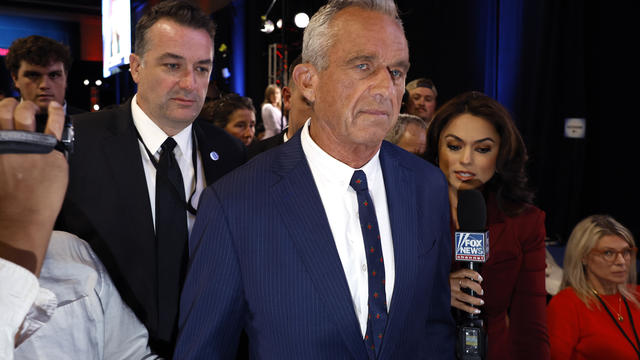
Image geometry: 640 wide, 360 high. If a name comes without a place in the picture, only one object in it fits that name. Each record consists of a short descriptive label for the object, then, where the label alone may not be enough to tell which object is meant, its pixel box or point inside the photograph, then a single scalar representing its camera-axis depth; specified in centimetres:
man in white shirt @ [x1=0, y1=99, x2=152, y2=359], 62
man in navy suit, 129
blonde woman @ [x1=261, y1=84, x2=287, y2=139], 784
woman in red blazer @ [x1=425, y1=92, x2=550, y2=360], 202
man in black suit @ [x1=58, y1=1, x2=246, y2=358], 163
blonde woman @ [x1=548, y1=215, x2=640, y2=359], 307
